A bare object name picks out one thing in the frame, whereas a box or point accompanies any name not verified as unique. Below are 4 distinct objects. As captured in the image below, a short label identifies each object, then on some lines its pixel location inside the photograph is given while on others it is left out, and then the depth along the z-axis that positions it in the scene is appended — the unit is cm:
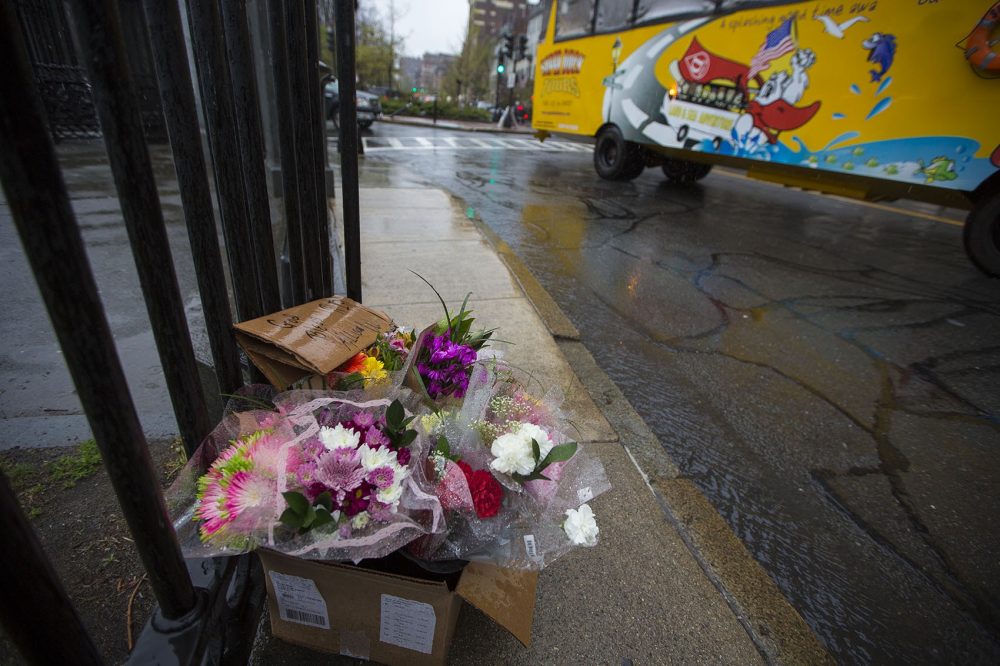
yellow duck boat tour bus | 538
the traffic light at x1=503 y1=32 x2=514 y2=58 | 2509
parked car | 1681
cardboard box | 122
